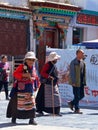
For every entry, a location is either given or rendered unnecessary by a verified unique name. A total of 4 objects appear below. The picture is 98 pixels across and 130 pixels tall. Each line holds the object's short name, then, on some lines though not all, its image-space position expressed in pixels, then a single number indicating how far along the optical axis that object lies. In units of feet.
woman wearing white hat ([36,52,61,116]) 41.75
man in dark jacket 43.91
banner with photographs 50.83
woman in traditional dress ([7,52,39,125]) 36.56
